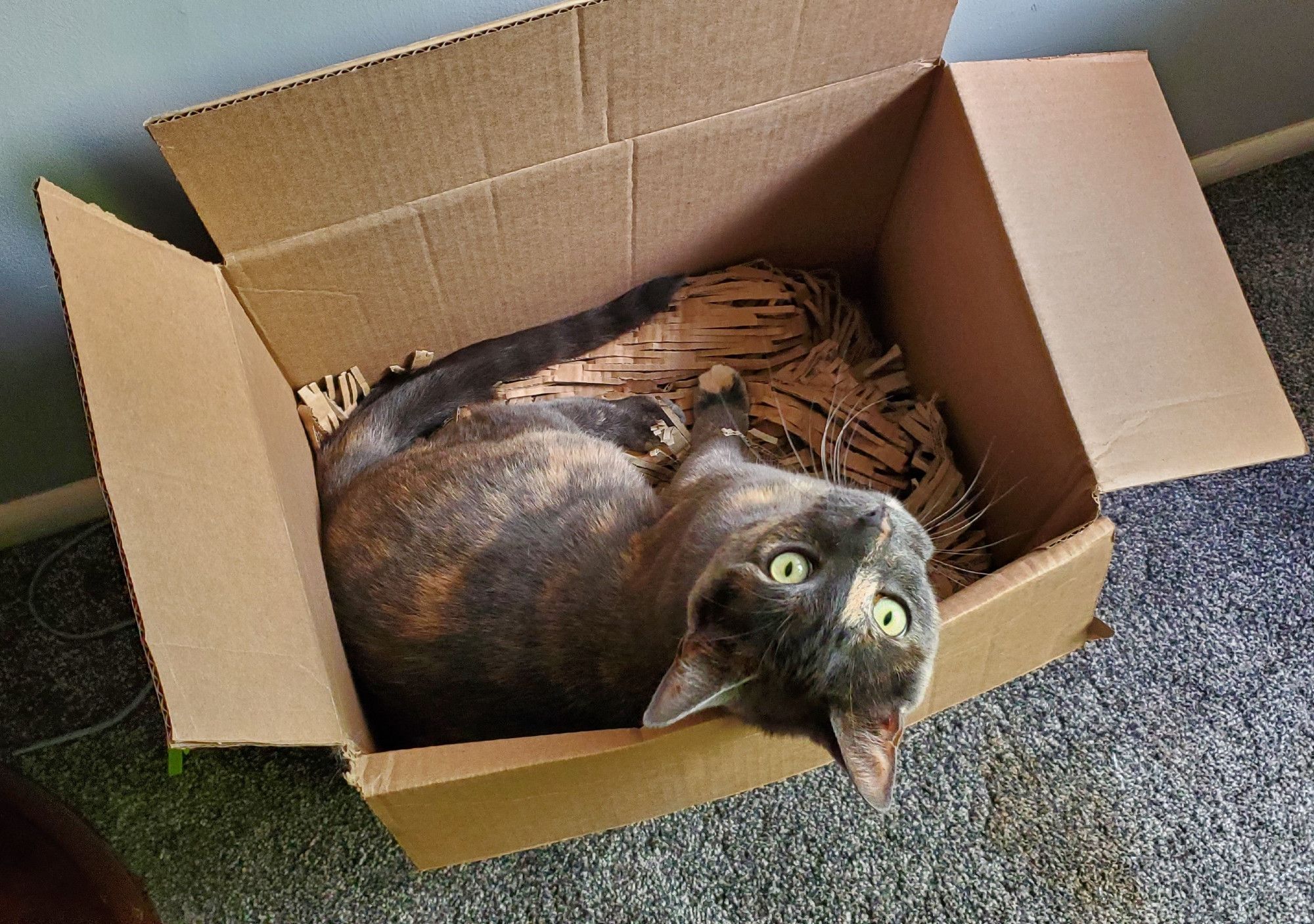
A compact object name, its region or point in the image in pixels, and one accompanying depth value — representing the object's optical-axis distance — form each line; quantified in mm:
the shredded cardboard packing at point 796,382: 1344
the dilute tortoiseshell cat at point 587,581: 832
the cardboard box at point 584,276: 801
